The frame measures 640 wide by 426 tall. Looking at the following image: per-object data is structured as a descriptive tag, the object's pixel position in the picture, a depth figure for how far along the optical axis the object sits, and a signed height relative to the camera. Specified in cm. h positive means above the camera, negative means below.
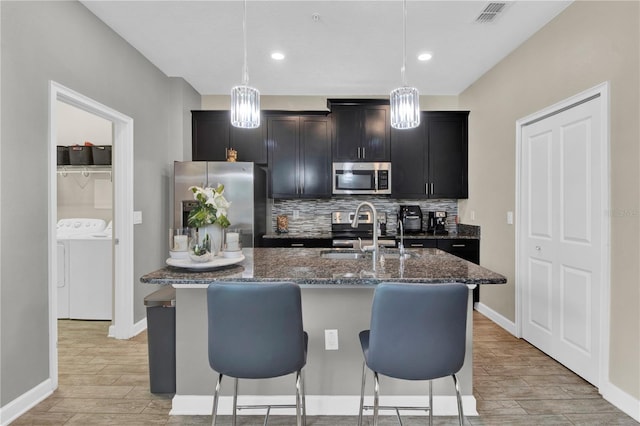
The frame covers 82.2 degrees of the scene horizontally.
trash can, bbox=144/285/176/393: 226 -81
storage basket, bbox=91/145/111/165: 430 +65
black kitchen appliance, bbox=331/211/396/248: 456 -24
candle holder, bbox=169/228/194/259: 205 -18
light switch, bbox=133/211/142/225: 349 -7
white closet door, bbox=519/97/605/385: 251 -20
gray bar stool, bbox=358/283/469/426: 152 -51
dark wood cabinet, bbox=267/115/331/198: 466 +68
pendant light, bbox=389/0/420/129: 239 +68
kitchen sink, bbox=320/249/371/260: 274 -34
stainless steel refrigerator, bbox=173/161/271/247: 396 +26
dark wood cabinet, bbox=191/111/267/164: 463 +90
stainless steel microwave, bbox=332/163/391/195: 465 +40
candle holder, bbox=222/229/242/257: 215 -20
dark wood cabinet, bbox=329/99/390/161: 464 +102
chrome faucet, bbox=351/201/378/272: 231 -17
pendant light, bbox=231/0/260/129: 235 +67
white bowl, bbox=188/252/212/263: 203 -27
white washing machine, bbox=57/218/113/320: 382 -70
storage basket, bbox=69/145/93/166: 430 +64
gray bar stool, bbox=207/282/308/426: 156 -51
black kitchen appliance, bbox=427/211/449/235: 484 -17
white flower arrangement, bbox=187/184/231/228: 204 +0
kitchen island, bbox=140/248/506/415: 216 -93
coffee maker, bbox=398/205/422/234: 479 -11
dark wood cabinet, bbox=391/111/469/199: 468 +64
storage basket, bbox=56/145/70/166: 436 +64
